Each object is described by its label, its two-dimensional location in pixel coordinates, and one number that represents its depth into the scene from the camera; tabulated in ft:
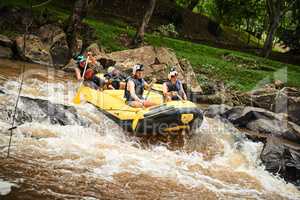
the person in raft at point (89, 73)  35.63
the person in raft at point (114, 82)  35.52
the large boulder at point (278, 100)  42.11
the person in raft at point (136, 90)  30.58
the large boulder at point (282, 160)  26.27
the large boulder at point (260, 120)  36.19
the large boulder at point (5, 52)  51.96
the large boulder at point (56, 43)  57.67
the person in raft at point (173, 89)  32.94
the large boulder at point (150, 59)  54.02
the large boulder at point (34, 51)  52.95
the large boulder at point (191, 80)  51.90
